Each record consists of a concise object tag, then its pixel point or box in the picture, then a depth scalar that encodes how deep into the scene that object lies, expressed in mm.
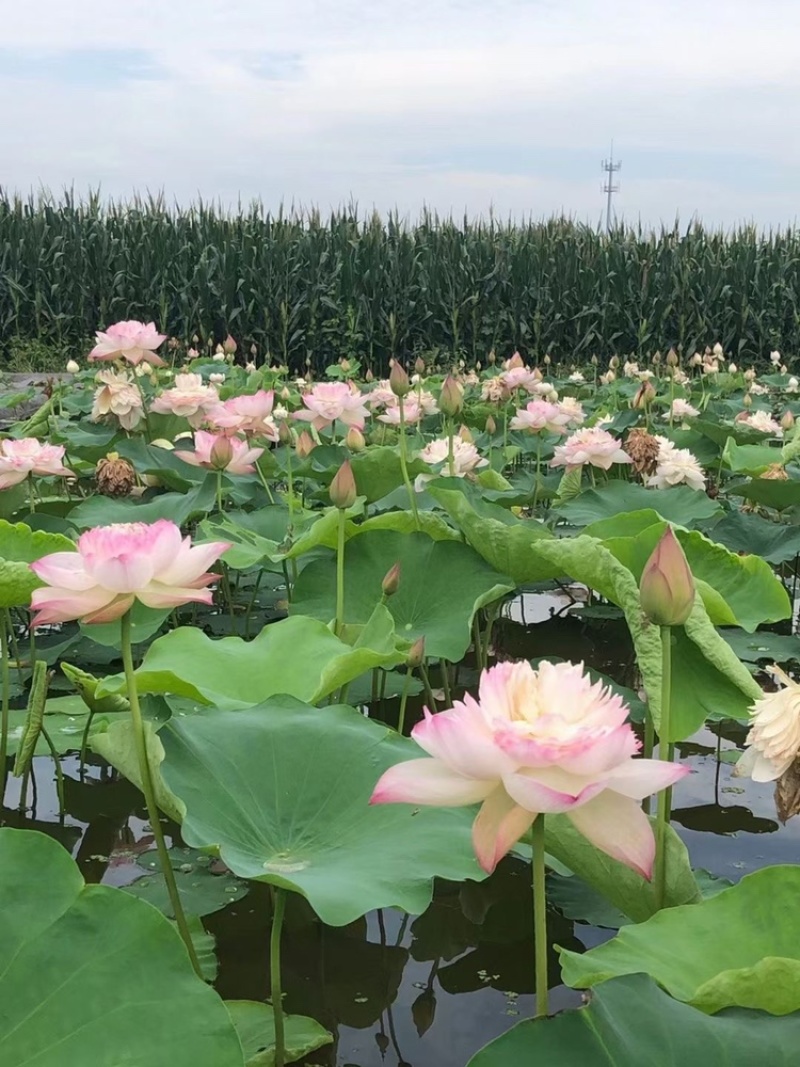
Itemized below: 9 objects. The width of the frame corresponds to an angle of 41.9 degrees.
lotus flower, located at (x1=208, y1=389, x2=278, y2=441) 2143
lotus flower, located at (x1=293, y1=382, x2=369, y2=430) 2299
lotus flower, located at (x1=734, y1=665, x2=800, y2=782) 872
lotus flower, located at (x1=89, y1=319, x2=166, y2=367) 2617
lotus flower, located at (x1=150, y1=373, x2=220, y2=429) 2584
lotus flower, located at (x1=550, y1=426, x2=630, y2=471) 2193
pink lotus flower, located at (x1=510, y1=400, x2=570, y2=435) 2686
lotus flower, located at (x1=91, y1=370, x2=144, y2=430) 2654
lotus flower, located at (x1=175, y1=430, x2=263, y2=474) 1938
